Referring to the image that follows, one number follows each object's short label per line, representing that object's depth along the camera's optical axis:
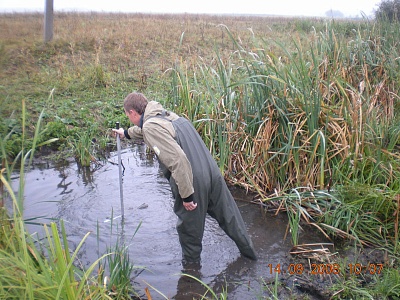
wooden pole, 10.20
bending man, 3.79
